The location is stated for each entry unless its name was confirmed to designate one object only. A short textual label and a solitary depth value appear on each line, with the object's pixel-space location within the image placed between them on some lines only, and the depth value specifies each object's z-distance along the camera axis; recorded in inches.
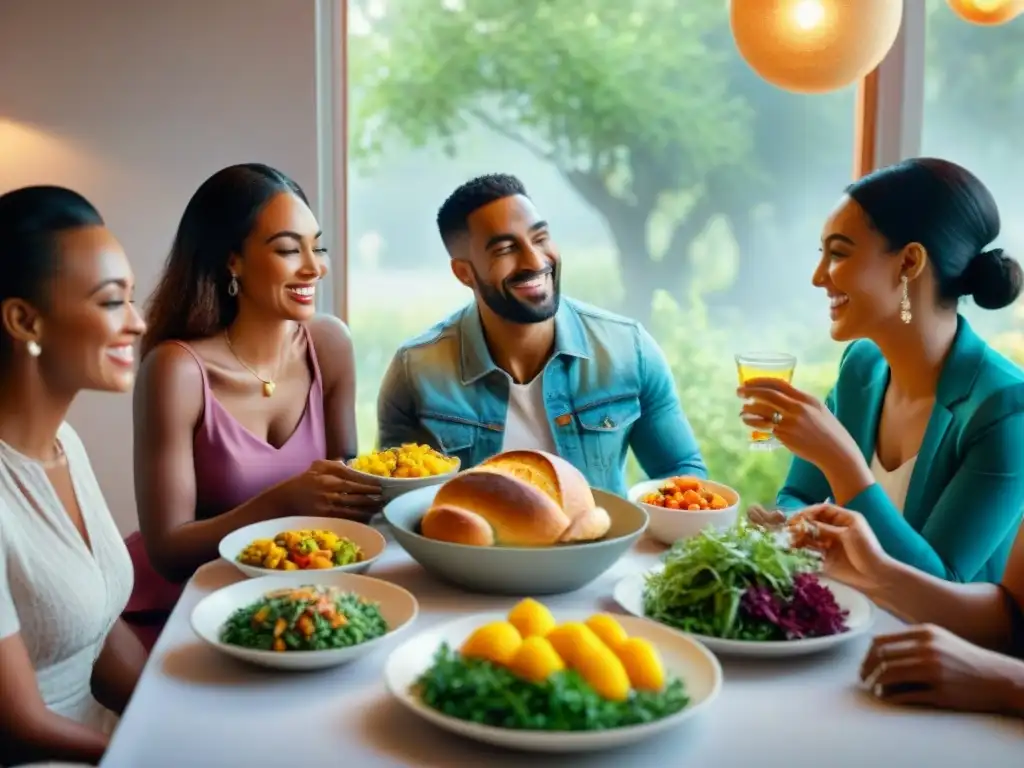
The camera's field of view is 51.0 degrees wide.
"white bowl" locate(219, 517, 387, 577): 64.7
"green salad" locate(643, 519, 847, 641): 53.9
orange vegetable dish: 72.0
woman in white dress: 59.9
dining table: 44.2
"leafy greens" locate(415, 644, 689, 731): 42.8
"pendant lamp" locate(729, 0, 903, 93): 63.0
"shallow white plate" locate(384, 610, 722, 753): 42.5
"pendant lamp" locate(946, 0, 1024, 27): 71.7
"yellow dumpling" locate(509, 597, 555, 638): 47.6
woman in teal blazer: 73.4
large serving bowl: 58.4
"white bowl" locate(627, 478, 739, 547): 69.7
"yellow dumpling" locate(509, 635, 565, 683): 43.8
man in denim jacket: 94.3
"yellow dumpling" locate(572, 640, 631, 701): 44.2
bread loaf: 59.4
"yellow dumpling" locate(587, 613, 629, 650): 47.0
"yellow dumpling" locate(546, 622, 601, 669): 45.1
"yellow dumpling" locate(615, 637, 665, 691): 45.4
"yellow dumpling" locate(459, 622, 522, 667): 45.1
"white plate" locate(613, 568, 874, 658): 52.1
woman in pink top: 83.0
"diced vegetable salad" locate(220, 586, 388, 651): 50.8
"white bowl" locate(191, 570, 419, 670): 50.1
